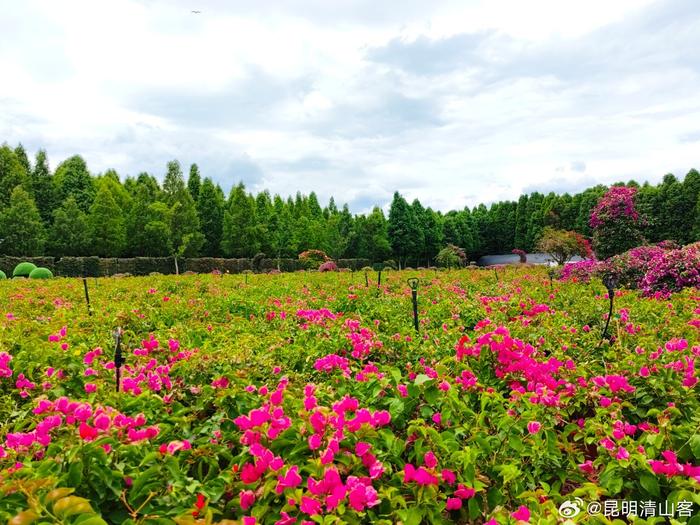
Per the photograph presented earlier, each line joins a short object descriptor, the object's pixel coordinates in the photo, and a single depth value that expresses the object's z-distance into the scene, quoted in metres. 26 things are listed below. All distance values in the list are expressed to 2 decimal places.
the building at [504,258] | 55.09
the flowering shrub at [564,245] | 27.98
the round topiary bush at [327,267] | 25.78
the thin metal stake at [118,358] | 2.39
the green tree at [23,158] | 31.88
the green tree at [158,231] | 27.08
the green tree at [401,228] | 42.44
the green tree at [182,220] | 28.56
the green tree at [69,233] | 25.92
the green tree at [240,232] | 31.86
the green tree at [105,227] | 27.17
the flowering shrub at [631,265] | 11.17
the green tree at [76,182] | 32.59
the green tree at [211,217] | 34.22
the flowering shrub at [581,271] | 12.13
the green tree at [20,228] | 23.98
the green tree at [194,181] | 36.62
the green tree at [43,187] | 30.58
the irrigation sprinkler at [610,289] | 3.76
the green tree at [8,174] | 27.83
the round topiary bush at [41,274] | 18.06
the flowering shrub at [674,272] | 8.18
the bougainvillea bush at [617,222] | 19.70
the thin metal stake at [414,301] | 4.20
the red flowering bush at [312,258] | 31.08
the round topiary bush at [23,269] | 19.20
